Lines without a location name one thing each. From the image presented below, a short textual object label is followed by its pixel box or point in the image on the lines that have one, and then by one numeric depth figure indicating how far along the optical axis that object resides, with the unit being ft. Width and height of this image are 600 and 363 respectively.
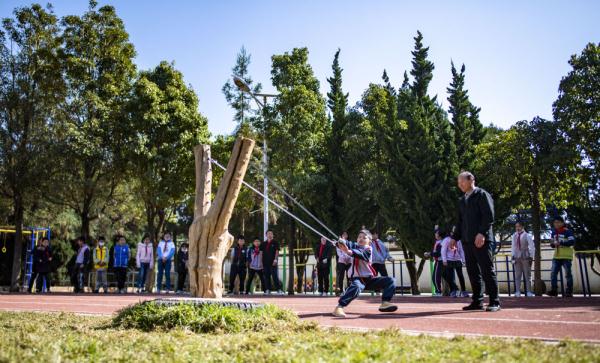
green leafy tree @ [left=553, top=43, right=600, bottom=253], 45.62
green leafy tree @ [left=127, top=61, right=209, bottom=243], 67.05
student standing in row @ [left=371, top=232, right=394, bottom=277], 47.85
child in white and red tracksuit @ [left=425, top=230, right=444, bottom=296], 48.56
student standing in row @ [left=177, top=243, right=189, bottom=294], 60.39
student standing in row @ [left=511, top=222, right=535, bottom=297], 44.96
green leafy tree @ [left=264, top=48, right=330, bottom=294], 61.62
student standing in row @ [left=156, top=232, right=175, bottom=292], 59.98
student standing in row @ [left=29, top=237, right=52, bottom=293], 63.77
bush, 20.38
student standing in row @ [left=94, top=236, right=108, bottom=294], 63.21
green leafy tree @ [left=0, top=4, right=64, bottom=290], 70.64
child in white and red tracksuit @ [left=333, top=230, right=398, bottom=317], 27.27
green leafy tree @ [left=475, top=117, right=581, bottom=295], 47.44
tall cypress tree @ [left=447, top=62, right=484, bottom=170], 63.10
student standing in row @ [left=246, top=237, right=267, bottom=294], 59.16
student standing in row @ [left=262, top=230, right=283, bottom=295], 57.72
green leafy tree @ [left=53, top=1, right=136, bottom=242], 68.33
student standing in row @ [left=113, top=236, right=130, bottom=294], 63.62
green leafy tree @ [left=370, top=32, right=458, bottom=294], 59.52
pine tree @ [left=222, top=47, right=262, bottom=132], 67.15
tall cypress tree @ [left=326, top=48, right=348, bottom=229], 65.41
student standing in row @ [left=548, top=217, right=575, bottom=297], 41.93
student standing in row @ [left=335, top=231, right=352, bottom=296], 49.09
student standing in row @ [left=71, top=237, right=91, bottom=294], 65.46
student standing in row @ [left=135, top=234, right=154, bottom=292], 62.03
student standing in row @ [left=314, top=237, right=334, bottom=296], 56.24
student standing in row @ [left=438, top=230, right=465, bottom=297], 45.16
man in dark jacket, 25.54
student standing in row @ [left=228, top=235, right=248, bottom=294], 61.00
